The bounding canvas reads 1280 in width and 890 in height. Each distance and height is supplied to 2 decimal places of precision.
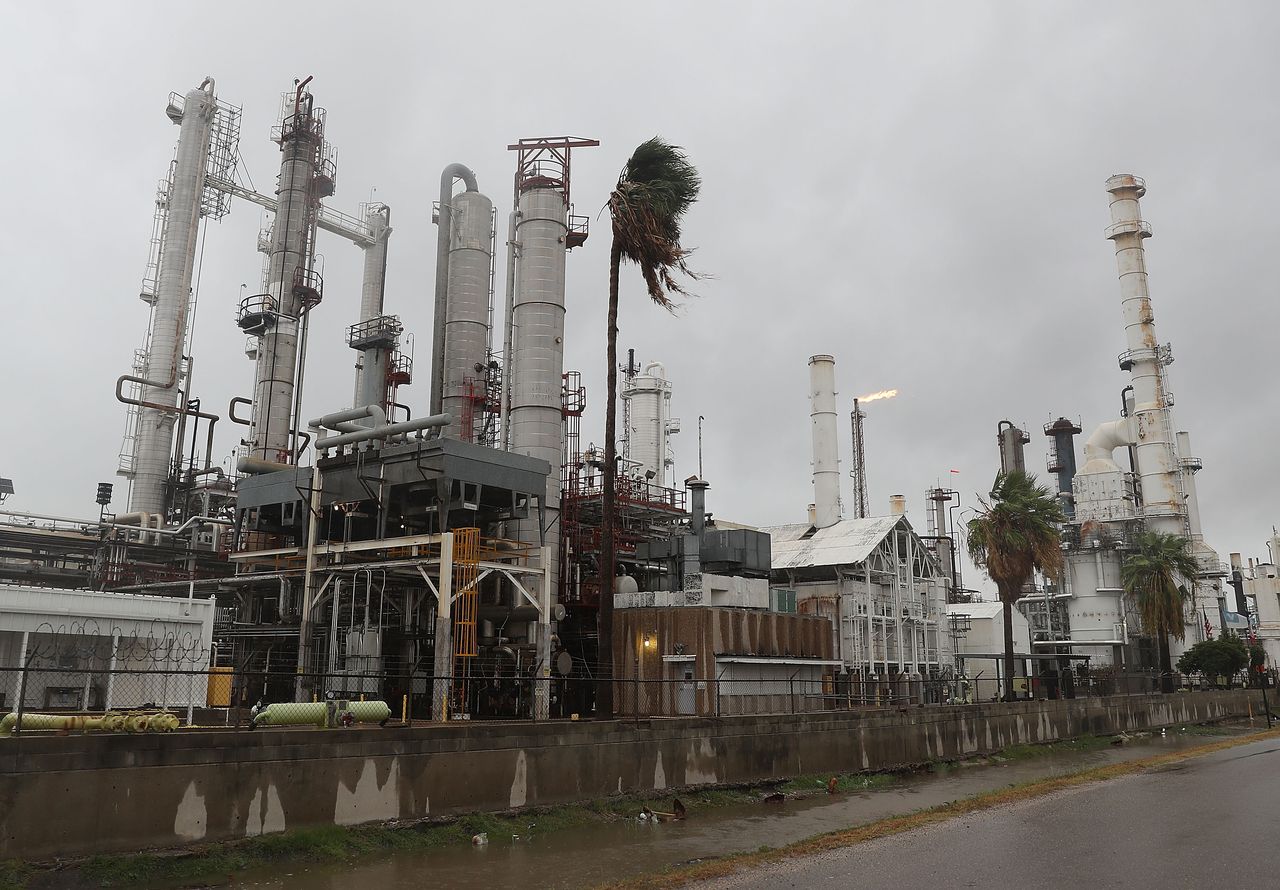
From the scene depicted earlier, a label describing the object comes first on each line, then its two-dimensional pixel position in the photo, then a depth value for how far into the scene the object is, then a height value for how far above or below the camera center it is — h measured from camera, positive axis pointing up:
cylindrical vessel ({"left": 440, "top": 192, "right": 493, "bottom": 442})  46.56 +16.88
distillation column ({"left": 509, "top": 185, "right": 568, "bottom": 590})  38.69 +12.79
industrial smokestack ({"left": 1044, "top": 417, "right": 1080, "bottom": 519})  98.25 +21.34
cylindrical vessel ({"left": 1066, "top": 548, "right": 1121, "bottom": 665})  76.94 +4.99
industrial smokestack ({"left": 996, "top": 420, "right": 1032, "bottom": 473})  96.00 +21.29
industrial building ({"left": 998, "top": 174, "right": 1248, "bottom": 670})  77.69 +12.57
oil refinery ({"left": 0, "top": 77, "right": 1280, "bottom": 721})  32.81 +5.72
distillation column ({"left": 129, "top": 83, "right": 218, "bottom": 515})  54.16 +18.23
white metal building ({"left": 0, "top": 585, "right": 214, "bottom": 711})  24.95 +0.55
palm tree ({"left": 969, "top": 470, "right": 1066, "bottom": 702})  46.41 +6.15
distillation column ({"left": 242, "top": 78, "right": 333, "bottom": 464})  52.38 +21.60
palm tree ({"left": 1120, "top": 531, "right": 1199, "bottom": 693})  58.22 +4.65
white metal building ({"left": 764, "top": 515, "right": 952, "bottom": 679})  47.56 +3.87
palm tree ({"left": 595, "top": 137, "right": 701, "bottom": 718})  25.62 +11.57
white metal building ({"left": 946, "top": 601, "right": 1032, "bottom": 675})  69.57 +2.41
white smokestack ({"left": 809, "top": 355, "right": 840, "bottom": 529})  61.94 +14.99
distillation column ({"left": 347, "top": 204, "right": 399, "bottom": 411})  46.53 +15.03
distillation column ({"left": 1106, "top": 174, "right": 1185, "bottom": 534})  78.56 +24.17
